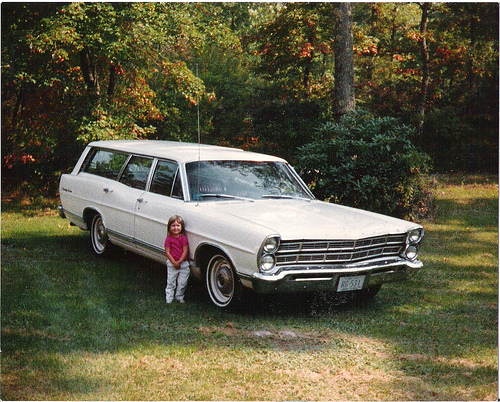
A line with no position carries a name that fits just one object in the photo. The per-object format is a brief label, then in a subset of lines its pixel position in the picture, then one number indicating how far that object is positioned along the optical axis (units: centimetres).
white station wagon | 626
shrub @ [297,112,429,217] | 1209
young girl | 698
